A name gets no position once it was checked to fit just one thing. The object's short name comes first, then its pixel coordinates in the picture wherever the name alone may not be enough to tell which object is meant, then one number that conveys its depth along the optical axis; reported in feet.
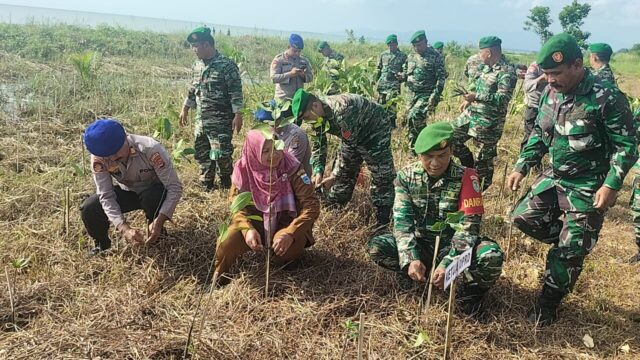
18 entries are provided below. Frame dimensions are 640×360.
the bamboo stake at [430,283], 6.72
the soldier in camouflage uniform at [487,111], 14.73
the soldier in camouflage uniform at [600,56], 15.65
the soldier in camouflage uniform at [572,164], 7.53
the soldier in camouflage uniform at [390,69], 25.18
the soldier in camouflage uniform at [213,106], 13.74
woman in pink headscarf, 8.98
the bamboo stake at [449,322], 5.87
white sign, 5.73
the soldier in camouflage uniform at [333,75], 16.74
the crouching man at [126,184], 8.76
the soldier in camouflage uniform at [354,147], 10.87
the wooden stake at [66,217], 10.01
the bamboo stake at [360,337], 5.36
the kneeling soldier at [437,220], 7.72
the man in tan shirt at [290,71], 18.58
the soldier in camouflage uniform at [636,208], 11.47
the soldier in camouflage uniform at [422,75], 20.80
